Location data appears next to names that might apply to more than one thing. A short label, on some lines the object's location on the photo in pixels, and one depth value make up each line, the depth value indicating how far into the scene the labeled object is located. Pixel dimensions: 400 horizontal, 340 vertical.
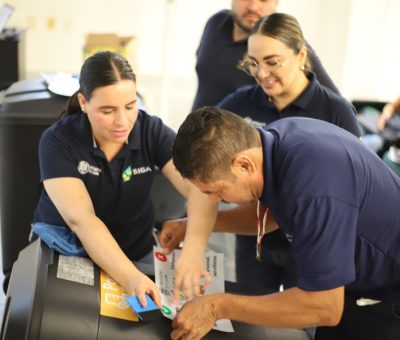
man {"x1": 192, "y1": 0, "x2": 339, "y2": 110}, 2.12
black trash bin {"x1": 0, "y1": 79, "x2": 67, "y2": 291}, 1.89
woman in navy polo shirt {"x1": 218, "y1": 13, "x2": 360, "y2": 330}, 1.66
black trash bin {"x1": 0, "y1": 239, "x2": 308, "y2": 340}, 1.15
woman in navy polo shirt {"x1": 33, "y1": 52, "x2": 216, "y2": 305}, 1.42
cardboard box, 3.31
